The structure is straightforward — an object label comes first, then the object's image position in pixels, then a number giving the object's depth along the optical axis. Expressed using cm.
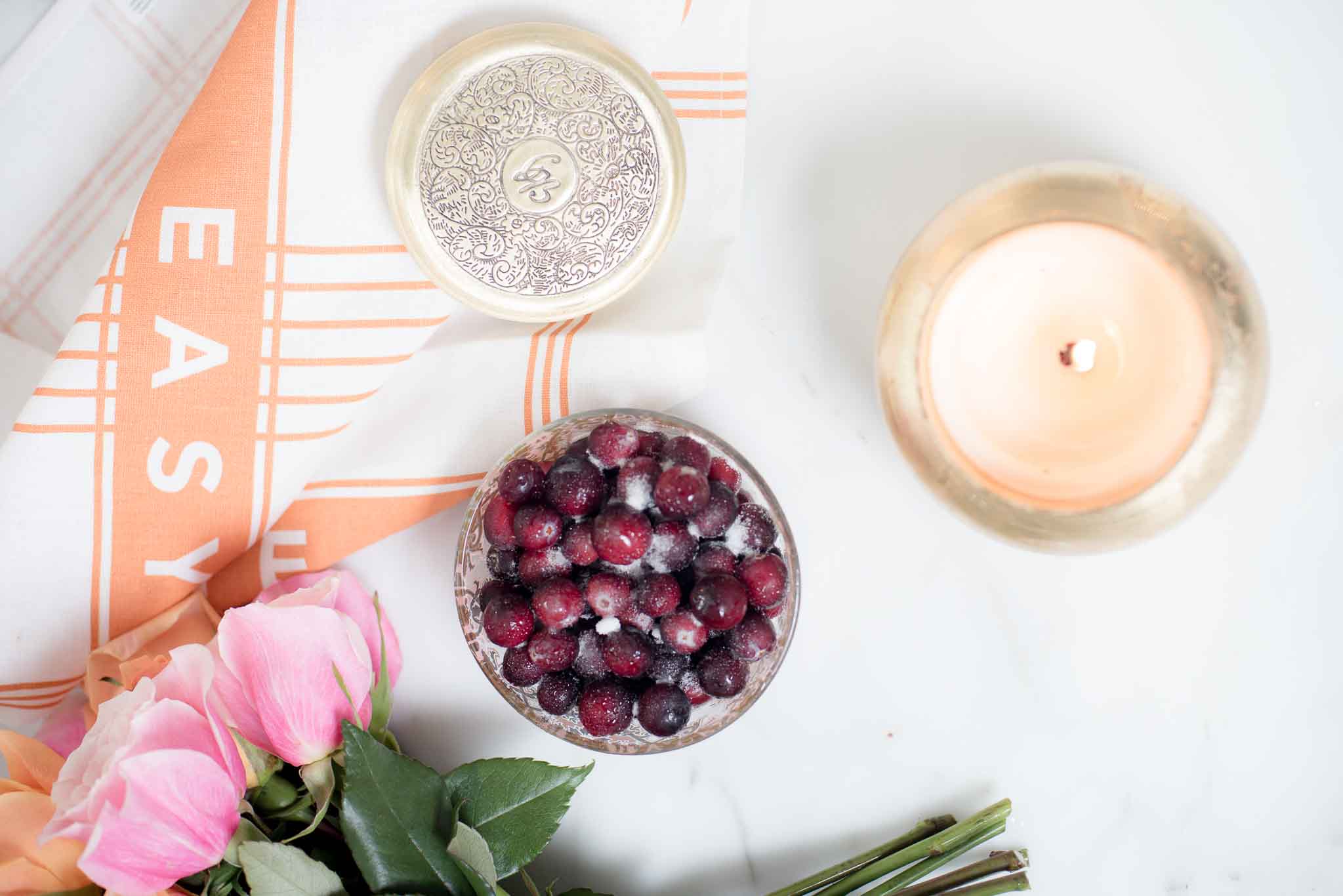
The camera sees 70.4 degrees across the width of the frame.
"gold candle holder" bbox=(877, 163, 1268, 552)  53
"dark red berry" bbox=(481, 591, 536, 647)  57
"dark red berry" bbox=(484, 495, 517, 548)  58
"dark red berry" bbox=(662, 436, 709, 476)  57
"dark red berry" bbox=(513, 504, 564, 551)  56
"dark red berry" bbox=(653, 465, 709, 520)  54
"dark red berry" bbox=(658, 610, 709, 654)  55
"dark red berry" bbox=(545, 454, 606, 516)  56
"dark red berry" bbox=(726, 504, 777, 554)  58
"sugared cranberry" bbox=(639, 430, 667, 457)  60
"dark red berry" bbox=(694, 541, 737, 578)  57
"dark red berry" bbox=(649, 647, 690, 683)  57
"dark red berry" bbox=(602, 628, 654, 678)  56
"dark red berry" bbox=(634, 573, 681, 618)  55
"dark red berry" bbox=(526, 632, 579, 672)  56
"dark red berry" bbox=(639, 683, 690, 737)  56
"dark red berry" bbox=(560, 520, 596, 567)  56
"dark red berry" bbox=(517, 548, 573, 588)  57
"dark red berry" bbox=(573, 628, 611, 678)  57
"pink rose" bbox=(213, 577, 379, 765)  52
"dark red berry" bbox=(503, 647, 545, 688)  57
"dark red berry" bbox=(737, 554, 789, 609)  57
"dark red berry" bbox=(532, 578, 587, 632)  55
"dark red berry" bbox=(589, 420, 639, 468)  57
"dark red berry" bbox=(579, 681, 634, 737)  57
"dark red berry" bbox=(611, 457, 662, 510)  56
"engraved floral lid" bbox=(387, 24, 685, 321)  61
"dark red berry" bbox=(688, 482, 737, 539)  56
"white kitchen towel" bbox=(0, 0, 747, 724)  60
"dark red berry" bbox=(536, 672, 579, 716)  58
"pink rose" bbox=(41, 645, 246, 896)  46
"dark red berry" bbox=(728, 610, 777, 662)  56
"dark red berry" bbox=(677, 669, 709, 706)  58
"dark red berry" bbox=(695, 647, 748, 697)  57
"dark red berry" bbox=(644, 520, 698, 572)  56
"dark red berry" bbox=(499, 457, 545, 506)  57
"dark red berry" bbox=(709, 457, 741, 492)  59
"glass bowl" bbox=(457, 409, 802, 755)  60
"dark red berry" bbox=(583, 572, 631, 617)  55
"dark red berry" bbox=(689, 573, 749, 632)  55
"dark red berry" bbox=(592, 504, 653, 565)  54
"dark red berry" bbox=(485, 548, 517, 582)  59
